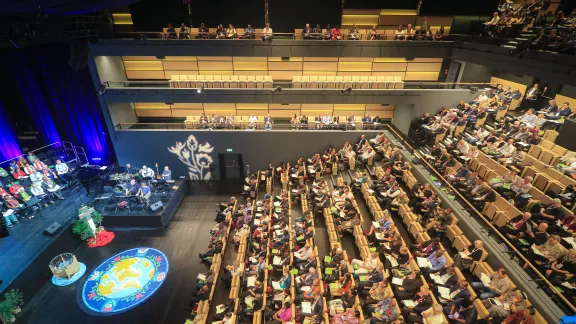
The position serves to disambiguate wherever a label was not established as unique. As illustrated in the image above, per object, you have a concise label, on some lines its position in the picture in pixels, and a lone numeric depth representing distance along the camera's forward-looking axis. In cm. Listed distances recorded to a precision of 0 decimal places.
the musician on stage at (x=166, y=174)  1328
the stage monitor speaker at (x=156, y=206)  1163
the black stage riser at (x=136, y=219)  1154
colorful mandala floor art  870
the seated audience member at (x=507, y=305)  586
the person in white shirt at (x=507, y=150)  977
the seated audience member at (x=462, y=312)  591
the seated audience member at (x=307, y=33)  1370
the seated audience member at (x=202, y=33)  1363
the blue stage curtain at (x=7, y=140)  1252
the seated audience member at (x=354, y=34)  1399
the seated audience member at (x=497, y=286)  628
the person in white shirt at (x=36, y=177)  1153
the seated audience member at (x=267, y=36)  1359
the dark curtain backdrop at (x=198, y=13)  1488
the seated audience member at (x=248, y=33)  1359
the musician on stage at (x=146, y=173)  1289
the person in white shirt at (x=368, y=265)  758
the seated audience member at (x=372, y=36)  1397
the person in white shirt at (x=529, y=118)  1077
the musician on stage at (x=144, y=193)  1183
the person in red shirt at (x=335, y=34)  1390
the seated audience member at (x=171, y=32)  1363
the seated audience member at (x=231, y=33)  1371
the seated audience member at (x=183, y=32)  1357
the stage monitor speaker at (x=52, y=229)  989
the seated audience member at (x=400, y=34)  1395
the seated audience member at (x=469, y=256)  708
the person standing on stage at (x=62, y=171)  1250
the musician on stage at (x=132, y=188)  1204
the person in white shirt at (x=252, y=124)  1435
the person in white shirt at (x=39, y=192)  1123
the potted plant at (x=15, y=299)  788
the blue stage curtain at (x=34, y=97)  1280
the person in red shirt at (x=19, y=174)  1152
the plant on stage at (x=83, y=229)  1055
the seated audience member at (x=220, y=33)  1367
